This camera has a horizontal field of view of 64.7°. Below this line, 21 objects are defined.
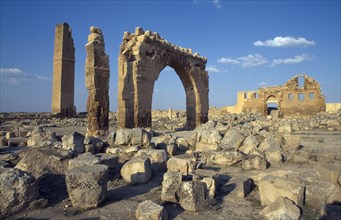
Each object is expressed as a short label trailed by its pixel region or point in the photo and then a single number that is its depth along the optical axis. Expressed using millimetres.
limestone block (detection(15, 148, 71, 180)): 4711
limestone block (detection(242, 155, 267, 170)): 5812
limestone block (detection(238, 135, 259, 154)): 7234
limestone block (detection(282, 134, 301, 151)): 8241
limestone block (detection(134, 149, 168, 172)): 5494
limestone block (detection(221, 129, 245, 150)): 7582
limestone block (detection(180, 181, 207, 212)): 3496
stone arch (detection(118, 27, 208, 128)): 12250
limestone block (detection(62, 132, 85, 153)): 6386
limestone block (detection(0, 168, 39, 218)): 3291
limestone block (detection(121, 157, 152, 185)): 4641
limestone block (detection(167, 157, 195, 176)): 5020
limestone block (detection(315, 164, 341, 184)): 4289
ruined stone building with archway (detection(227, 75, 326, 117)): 31594
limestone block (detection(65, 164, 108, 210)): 3516
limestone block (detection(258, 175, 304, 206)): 3573
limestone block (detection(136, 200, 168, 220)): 3004
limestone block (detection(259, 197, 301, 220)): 3148
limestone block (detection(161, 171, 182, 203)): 3768
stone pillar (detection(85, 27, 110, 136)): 10664
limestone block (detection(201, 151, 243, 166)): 6223
